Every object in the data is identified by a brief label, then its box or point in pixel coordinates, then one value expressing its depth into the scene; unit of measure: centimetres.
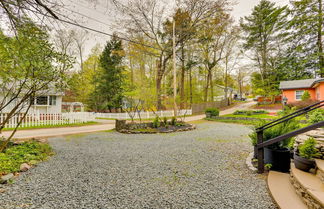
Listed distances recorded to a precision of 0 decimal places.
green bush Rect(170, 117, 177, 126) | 851
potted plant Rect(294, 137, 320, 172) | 210
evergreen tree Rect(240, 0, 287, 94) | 1955
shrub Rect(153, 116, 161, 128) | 795
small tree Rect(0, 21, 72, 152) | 313
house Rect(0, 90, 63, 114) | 1348
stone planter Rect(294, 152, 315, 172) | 208
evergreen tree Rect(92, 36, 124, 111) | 1741
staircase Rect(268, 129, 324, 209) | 160
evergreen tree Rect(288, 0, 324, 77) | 1597
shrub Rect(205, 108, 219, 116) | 1269
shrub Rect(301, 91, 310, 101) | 1416
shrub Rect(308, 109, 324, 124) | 511
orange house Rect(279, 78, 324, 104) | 1334
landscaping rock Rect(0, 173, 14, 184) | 232
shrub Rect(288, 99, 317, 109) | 1168
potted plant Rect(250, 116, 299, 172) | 254
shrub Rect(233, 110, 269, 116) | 1299
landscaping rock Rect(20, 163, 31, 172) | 281
